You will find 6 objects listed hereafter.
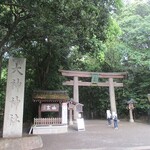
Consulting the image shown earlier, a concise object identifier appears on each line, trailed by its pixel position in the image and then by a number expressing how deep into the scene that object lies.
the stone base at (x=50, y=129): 15.23
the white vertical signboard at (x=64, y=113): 16.34
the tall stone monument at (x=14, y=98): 9.82
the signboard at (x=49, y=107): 17.06
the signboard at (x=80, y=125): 16.19
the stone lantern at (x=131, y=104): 22.36
